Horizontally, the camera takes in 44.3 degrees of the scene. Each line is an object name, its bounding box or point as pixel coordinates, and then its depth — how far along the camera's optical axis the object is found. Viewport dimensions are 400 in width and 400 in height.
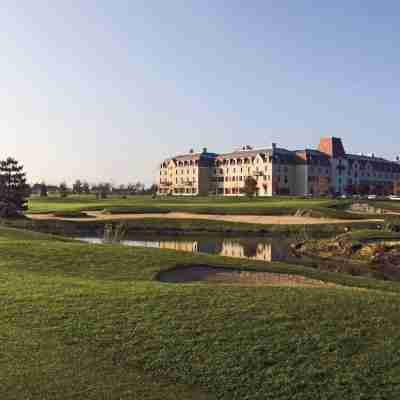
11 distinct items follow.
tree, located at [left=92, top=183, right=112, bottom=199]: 140.57
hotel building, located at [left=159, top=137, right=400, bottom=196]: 114.62
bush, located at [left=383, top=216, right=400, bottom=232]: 40.64
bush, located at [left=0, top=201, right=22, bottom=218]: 50.25
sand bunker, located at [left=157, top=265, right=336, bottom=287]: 15.39
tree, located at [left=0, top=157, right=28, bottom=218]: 51.72
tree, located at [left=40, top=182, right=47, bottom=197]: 114.69
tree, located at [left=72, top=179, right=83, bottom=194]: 136.12
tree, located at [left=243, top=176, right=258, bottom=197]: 91.88
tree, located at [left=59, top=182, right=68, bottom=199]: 106.66
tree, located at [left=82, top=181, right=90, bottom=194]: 135.75
